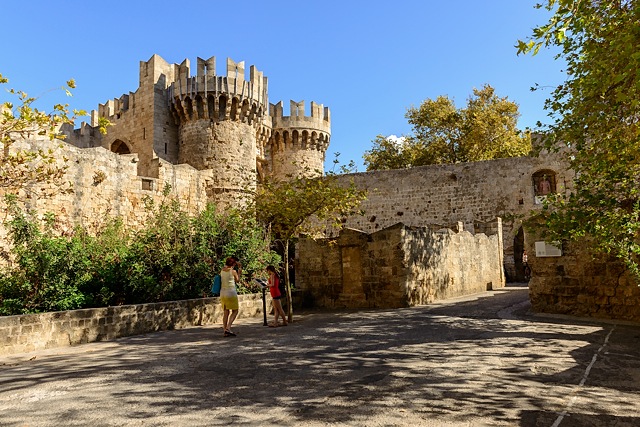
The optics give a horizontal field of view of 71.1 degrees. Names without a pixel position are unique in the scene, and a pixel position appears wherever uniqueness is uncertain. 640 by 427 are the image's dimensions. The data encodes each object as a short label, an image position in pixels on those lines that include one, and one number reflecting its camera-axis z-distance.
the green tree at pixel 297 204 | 10.05
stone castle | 10.12
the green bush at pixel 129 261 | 8.49
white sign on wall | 9.72
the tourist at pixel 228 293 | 8.24
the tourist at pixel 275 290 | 9.44
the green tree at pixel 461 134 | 30.67
